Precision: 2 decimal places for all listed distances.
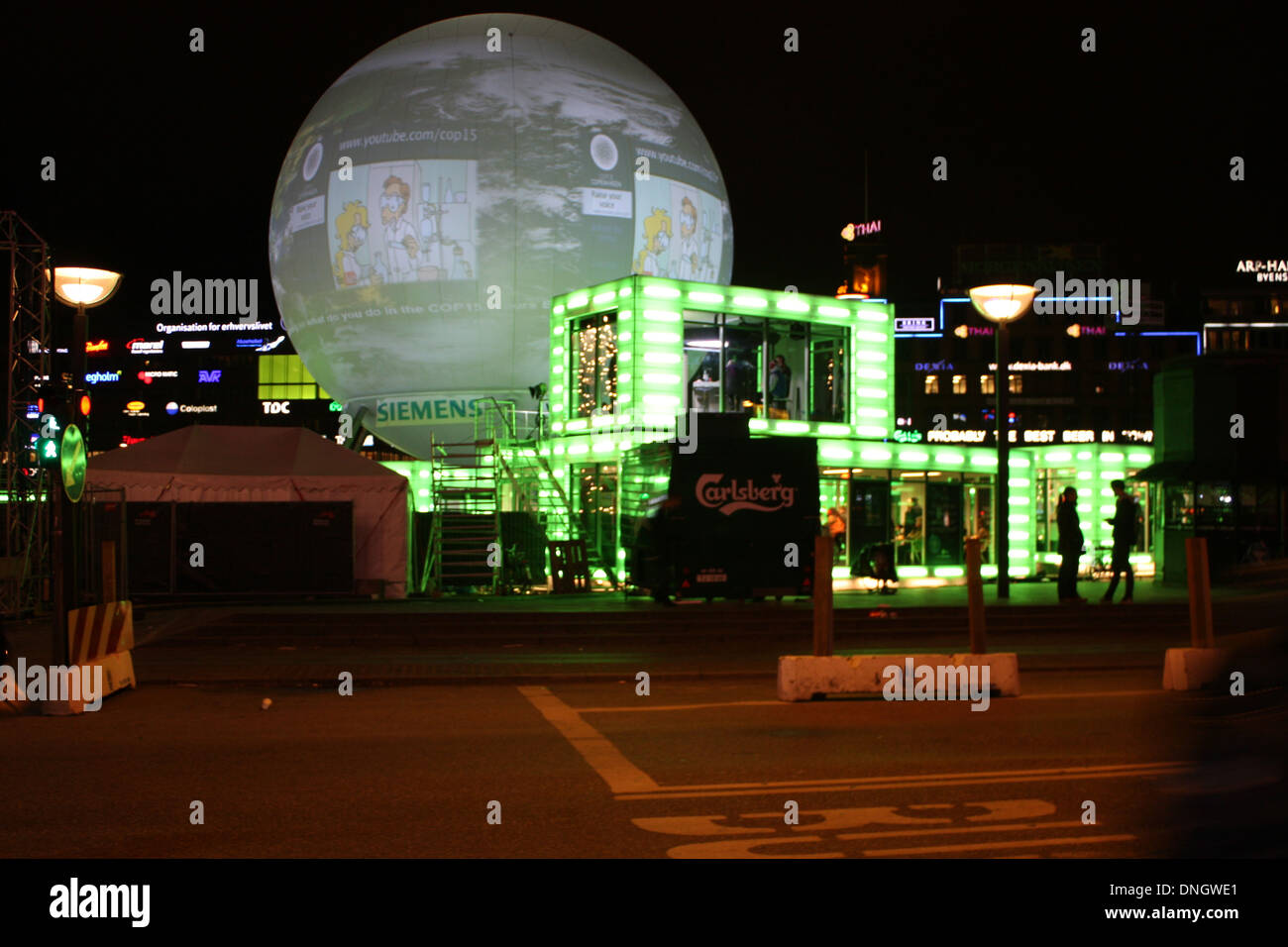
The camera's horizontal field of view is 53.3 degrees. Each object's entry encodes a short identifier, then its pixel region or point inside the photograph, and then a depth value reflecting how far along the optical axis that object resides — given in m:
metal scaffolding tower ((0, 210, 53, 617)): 22.38
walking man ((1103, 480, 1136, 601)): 19.28
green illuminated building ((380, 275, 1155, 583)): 27.06
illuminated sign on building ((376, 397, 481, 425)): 34.38
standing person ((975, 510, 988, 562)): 30.57
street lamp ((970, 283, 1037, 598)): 20.86
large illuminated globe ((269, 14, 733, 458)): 32.28
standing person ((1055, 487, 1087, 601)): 20.20
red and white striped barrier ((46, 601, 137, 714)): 11.69
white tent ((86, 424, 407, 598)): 23.59
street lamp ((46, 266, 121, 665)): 11.59
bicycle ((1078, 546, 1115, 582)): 30.02
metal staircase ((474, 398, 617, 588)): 27.94
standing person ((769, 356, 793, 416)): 29.36
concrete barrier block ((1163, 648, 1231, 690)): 11.42
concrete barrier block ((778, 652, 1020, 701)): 11.52
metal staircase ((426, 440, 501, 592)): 26.53
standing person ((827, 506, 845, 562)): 24.56
